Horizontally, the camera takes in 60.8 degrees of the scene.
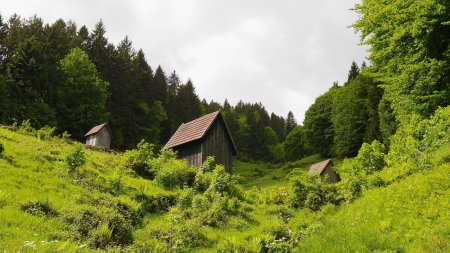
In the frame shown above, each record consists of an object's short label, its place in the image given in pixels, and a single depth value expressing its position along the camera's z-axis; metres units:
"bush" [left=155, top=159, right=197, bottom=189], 19.58
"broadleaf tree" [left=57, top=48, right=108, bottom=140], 53.93
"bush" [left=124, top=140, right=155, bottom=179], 21.64
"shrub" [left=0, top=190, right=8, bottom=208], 11.36
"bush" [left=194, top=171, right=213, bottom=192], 20.62
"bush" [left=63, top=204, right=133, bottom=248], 11.05
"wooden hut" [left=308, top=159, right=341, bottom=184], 38.48
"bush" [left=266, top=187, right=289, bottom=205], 20.63
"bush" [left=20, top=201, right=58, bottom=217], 11.54
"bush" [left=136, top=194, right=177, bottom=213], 15.80
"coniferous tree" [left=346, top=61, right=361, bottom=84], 98.19
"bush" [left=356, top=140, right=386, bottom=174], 18.42
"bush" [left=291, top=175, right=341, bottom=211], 17.94
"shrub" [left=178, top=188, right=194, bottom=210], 15.91
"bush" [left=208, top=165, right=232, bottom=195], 18.97
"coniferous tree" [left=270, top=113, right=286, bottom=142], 135.12
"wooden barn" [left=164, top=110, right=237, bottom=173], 29.30
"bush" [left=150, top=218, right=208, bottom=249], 12.07
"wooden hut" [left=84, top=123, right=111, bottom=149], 40.25
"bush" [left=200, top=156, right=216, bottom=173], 23.52
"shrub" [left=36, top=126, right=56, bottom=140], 25.28
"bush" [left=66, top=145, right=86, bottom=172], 16.80
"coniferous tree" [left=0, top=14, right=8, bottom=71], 53.94
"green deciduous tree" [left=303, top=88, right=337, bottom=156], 85.00
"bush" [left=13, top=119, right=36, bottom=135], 26.31
